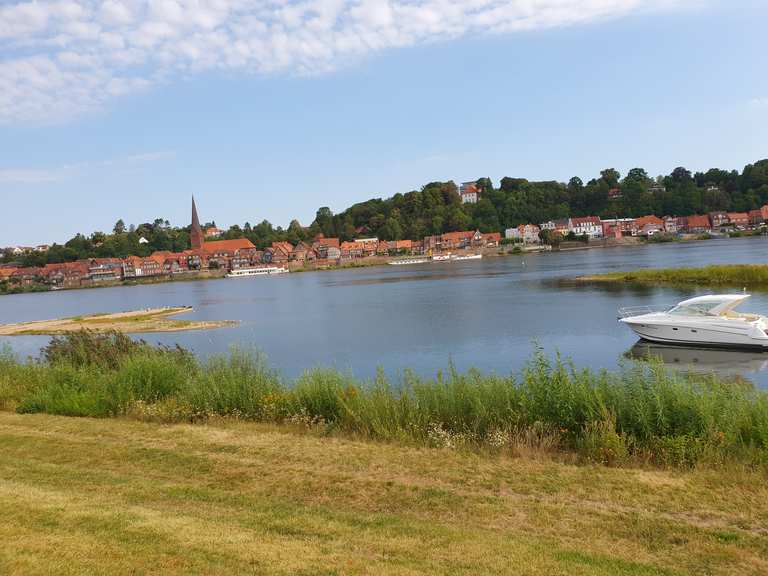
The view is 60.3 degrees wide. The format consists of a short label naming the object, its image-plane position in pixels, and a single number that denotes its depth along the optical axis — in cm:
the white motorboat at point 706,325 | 2675
